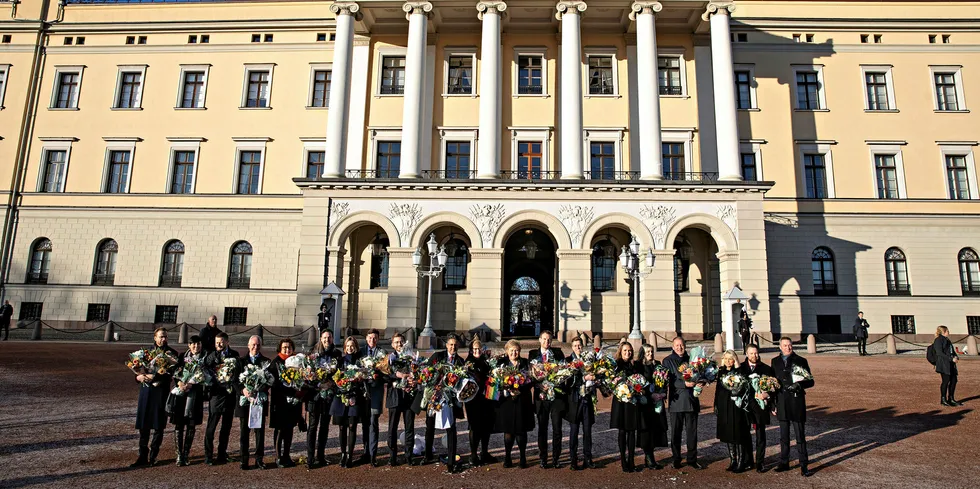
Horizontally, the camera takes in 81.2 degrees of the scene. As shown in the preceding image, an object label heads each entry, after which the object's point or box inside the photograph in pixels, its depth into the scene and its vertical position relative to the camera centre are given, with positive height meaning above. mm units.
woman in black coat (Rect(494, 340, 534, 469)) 7121 -1168
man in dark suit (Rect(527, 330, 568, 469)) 7234 -1125
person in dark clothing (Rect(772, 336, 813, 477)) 6934 -949
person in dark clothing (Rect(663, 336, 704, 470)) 7254 -1105
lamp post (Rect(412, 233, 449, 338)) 22681 +2311
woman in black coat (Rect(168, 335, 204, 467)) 6895 -1136
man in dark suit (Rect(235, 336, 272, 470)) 6902 -1193
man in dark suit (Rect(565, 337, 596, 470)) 7137 -1131
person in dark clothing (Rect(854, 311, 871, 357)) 20734 -214
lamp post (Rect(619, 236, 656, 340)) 21891 +2122
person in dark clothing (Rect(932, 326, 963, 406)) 11523 -752
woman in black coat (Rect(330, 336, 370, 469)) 7117 -1187
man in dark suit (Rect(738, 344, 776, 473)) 6996 -1084
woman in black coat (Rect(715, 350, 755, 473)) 7008 -1212
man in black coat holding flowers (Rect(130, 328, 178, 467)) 6887 -1145
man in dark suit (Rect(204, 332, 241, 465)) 6977 -1081
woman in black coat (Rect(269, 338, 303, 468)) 6965 -1144
